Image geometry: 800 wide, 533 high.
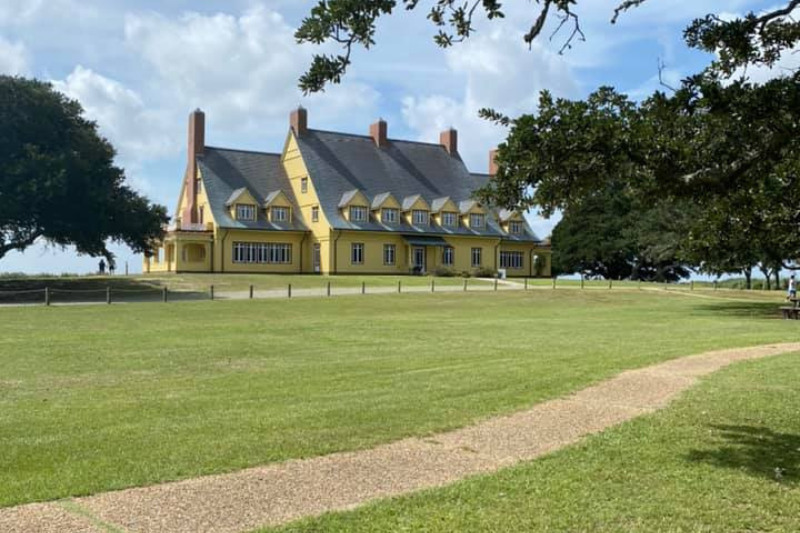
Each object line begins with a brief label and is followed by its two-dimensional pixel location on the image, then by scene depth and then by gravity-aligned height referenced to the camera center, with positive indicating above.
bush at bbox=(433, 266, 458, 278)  59.44 -0.41
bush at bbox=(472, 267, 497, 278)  62.12 -0.40
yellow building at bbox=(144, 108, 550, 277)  57.41 +4.20
